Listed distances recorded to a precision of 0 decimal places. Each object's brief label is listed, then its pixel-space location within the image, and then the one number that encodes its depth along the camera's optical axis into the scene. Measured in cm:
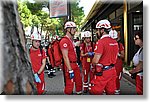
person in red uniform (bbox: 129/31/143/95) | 167
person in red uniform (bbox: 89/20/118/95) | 167
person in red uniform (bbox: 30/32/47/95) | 178
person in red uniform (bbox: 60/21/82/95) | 184
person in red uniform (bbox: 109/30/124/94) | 186
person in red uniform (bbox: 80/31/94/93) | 218
